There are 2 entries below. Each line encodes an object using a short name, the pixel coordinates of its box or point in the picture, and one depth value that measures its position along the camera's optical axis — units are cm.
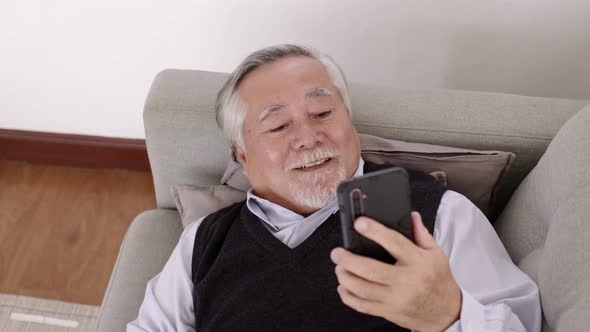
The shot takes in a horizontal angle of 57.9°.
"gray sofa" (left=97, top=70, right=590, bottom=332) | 112
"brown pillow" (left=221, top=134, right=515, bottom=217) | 124
